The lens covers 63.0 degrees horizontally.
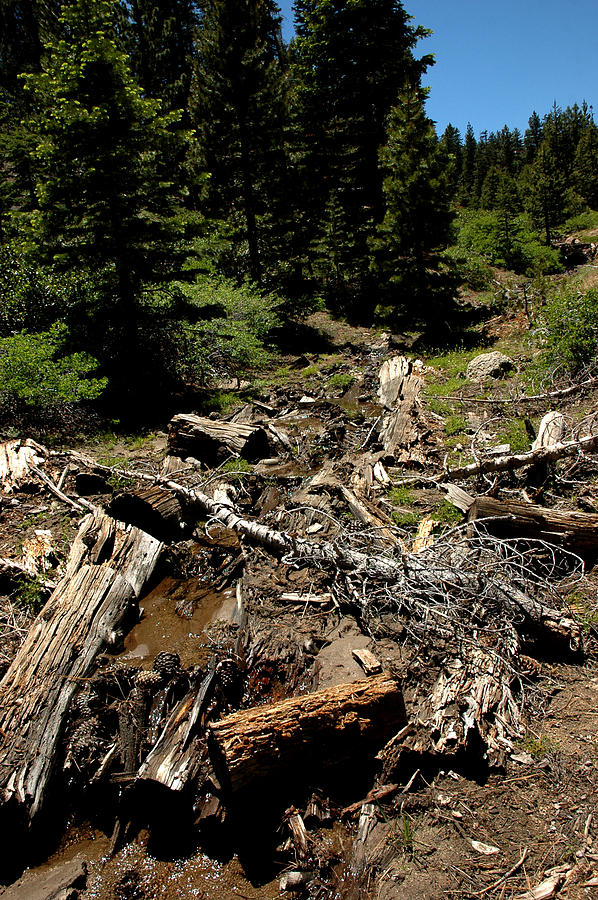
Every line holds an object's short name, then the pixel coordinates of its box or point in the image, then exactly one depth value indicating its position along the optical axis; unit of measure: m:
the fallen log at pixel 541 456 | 6.14
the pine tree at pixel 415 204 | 14.23
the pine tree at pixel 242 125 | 16.16
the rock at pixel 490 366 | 11.30
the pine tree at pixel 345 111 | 19.53
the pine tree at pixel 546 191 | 35.72
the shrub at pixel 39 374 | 9.00
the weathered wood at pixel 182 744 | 3.47
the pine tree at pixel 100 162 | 9.77
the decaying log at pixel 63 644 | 3.76
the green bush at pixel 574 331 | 9.42
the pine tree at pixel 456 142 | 76.90
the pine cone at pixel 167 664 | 4.45
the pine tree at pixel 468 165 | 64.21
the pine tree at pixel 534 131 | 90.94
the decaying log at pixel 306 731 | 3.28
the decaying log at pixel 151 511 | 6.66
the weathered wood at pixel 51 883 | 3.22
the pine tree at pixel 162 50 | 20.75
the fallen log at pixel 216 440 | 8.88
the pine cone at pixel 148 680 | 4.32
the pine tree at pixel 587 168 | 46.38
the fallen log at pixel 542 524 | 4.98
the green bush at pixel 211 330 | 12.89
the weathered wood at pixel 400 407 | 8.48
